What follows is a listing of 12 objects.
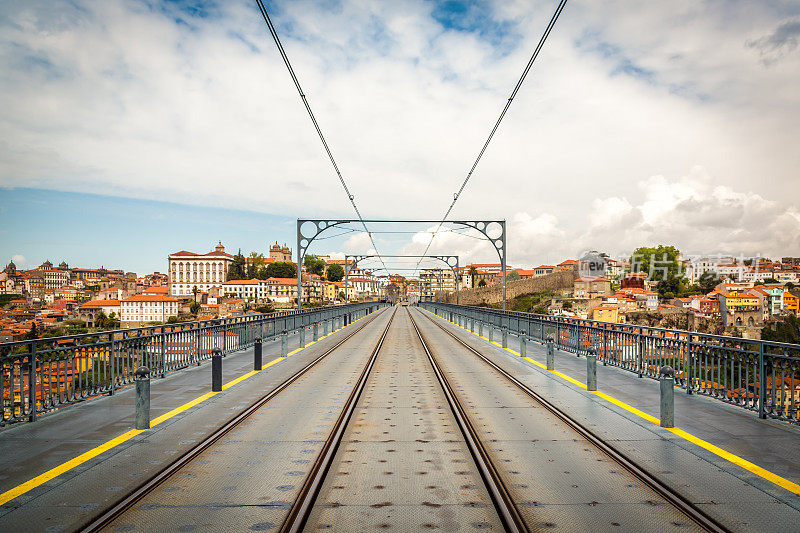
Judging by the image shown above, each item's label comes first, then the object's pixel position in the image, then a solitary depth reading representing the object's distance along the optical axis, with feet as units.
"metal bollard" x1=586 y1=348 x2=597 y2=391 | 33.53
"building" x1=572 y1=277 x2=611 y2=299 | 449.89
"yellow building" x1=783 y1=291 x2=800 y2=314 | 483.51
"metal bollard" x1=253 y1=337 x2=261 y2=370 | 42.34
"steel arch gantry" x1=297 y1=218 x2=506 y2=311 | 98.33
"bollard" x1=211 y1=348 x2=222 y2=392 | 33.24
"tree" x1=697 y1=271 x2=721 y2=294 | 522.88
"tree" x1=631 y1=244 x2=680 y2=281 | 520.14
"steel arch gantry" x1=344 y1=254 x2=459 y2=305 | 174.21
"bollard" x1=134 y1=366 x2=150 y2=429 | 23.54
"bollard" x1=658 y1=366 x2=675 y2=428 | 23.70
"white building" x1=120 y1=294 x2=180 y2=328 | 544.62
